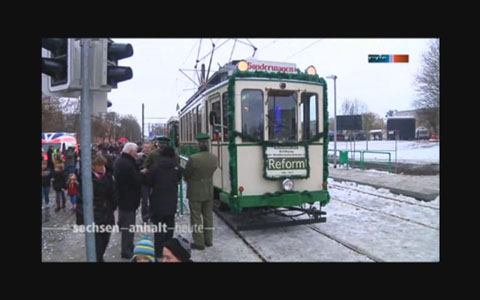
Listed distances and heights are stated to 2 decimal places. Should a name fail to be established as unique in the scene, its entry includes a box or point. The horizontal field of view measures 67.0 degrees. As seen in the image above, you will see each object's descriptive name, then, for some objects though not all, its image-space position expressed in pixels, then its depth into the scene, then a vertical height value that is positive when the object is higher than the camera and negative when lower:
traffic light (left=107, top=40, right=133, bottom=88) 4.05 +0.85
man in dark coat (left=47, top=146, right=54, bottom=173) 10.20 -0.62
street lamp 22.13 +2.77
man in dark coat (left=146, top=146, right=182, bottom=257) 5.81 -0.94
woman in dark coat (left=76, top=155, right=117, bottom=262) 5.07 -0.86
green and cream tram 7.06 +0.08
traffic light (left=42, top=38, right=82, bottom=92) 3.80 +0.83
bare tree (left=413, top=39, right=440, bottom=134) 25.97 +3.87
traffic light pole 3.62 -0.18
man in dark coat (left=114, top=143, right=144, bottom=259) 5.49 -0.69
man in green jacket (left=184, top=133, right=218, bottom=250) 6.36 -0.88
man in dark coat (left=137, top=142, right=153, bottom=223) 8.19 -1.42
